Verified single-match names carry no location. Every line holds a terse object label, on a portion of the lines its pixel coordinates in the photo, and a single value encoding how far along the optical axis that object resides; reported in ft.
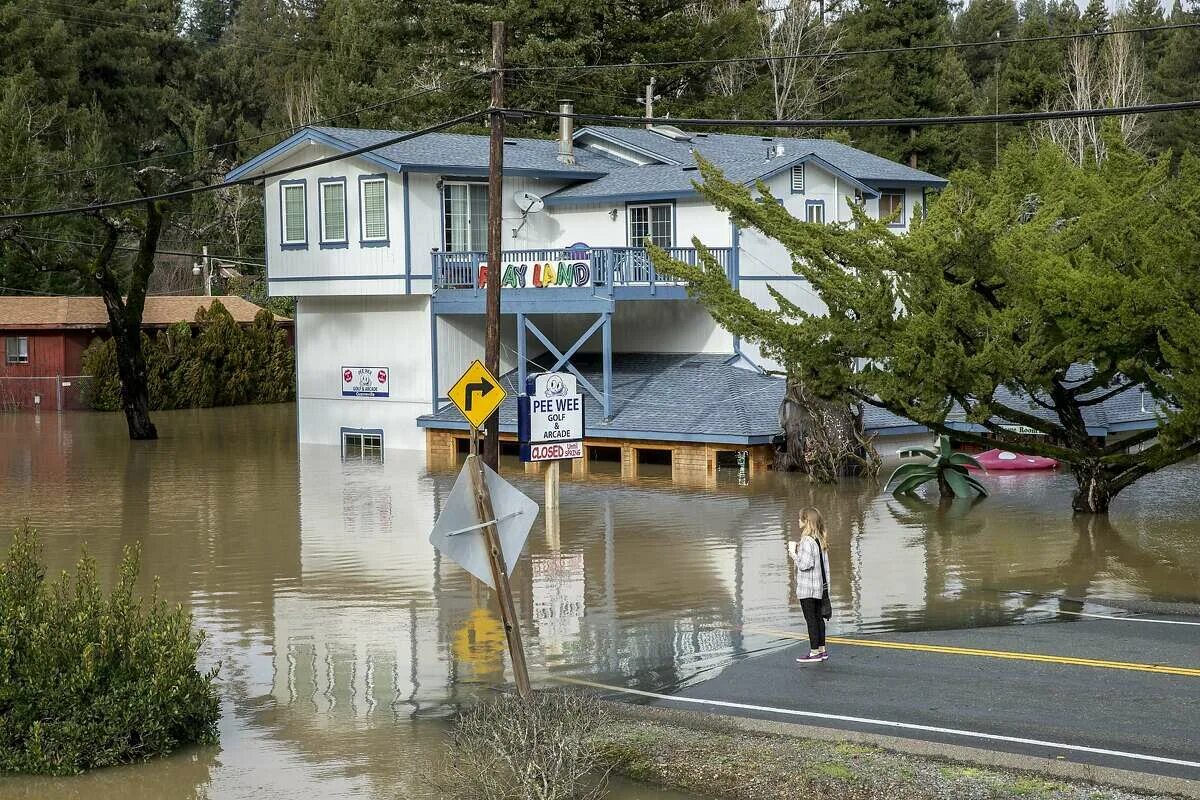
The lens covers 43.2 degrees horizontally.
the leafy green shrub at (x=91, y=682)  37.99
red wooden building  168.66
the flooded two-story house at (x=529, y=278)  110.32
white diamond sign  38.29
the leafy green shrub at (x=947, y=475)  89.76
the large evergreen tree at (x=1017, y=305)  70.64
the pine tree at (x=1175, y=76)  226.17
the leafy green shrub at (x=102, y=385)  167.84
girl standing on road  46.26
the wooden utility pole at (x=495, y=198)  67.46
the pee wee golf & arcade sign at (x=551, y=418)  84.89
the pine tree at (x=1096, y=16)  234.99
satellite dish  123.65
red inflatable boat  104.17
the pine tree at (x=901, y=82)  214.28
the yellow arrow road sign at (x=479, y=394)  54.75
